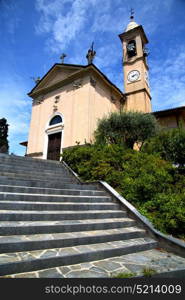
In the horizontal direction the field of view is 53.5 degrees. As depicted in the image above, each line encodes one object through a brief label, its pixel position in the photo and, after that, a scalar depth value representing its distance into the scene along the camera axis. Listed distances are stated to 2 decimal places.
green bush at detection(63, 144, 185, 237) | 4.59
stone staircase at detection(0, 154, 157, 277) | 2.71
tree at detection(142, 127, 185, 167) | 8.69
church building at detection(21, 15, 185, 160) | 14.63
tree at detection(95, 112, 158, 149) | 12.30
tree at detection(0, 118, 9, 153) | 28.11
